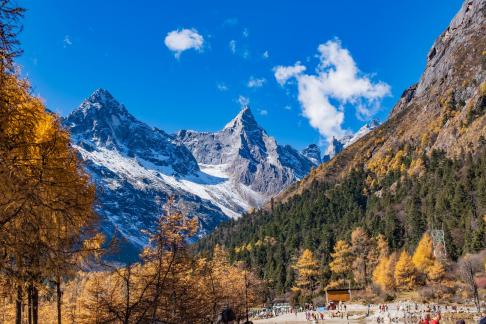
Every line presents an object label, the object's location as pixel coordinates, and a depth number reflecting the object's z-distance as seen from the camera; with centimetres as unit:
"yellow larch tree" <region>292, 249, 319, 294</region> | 9331
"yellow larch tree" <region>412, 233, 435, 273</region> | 7556
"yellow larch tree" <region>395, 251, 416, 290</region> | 7488
